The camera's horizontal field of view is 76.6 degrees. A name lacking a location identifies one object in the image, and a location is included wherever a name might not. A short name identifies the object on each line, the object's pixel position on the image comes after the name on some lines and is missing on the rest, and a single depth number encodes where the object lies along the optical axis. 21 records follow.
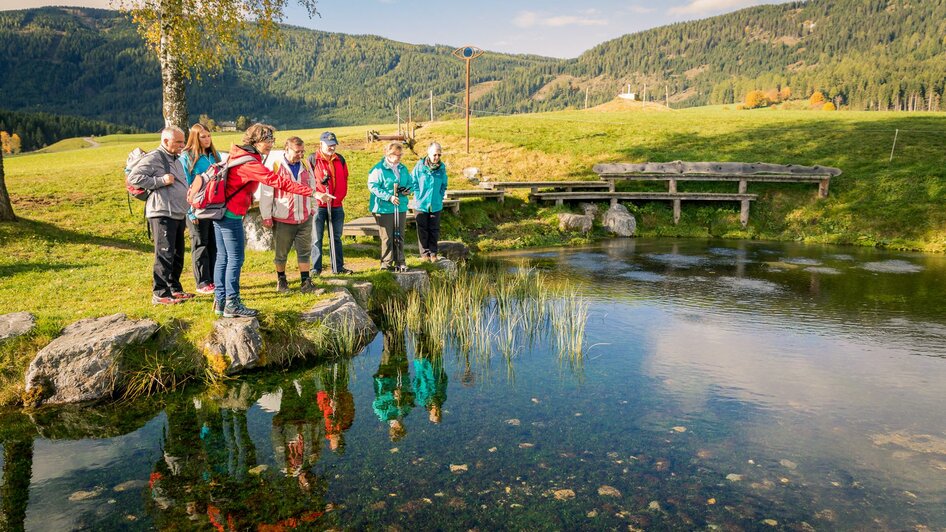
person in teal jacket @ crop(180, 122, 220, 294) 8.25
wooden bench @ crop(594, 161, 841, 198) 21.37
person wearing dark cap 10.10
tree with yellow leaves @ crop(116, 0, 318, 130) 12.81
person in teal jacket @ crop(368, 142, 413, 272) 10.90
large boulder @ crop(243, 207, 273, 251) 13.34
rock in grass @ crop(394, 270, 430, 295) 10.94
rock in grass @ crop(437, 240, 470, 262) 14.50
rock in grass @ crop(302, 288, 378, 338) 8.36
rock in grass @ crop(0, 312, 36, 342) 6.98
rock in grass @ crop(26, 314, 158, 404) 6.66
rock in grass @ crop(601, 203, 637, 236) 20.58
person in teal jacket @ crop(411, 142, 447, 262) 12.18
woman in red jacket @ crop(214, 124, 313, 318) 7.68
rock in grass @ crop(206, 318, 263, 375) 7.44
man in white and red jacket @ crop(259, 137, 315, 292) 8.75
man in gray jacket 8.15
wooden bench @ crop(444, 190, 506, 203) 19.66
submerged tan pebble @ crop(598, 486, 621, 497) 4.96
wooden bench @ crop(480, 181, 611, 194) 21.62
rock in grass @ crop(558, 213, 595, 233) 20.19
